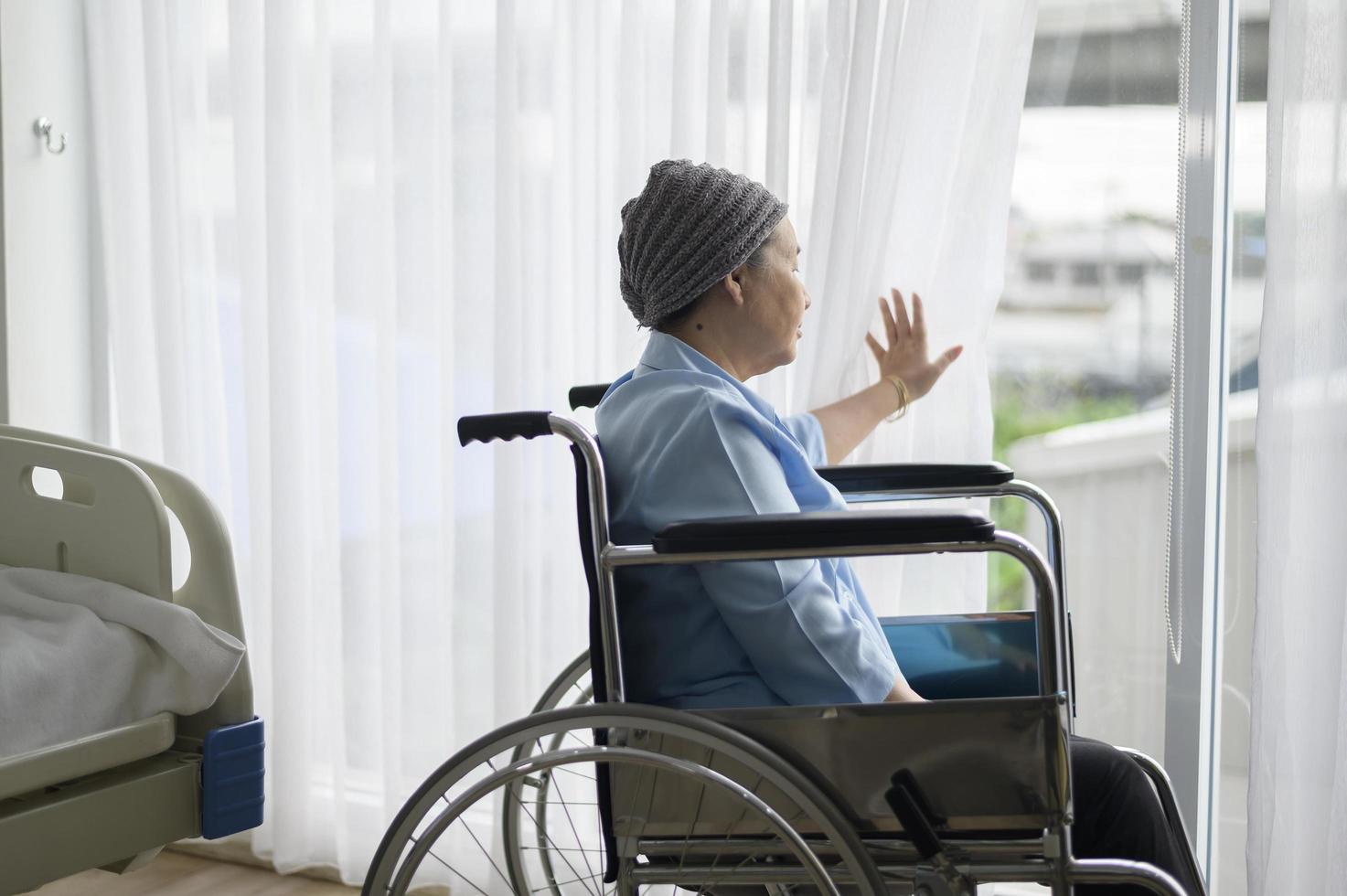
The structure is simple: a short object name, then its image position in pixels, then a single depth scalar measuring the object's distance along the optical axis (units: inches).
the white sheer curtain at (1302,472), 191.1
